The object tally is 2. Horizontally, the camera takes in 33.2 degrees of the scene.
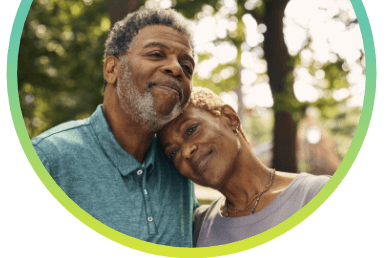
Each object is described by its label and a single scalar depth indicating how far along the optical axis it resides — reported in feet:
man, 4.27
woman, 4.41
